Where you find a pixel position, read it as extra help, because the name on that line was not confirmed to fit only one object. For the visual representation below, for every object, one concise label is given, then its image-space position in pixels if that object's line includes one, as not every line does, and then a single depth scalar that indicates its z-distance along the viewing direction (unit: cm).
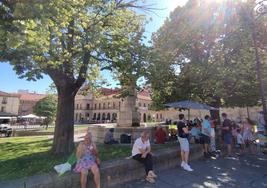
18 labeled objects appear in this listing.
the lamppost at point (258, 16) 529
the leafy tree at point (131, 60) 576
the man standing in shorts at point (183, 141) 478
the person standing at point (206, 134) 597
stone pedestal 891
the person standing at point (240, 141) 698
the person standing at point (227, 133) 649
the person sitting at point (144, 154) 400
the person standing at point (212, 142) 639
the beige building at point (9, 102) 4011
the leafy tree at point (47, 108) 2195
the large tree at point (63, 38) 323
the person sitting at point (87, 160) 329
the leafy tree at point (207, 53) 875
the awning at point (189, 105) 717
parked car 1474
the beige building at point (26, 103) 4828
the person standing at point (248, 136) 709
